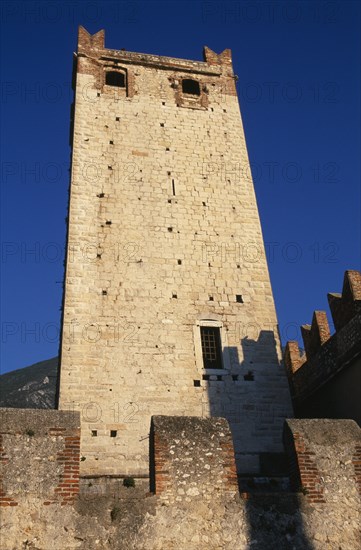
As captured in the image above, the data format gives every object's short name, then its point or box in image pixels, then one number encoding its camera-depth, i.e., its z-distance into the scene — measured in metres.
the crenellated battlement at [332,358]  12.09
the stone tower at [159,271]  12.47
